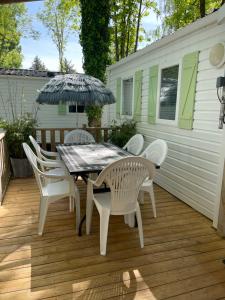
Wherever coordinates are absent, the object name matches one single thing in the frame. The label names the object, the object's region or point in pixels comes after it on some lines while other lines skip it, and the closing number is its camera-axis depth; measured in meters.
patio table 2.46
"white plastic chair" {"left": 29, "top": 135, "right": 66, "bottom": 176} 3.30
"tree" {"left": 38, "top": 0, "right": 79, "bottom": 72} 14.55
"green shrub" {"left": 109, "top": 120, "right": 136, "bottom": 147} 4.93
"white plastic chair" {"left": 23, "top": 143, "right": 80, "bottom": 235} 2.52
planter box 4.46
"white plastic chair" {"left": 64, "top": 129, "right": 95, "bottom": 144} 4.52
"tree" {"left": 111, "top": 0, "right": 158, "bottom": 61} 8.48
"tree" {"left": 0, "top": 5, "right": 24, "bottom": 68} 14.74
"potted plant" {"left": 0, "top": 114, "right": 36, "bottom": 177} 4.34
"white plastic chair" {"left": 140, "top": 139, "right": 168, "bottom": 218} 2.97
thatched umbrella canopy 3.52
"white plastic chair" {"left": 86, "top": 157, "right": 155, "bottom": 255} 2.07
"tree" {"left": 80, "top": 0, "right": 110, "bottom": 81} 6.98
